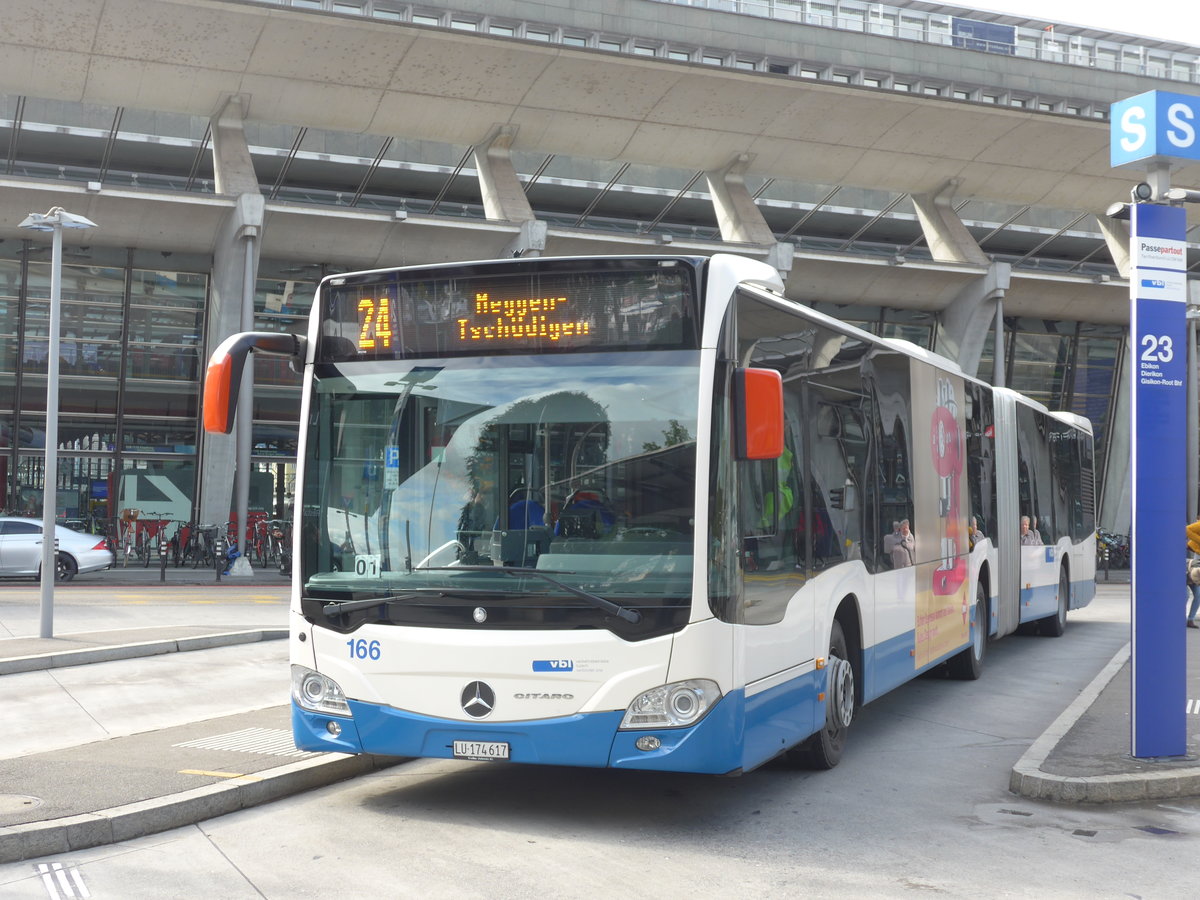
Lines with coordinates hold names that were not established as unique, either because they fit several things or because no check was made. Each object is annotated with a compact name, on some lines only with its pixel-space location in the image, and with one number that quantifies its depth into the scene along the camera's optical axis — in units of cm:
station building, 2816
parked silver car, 2508
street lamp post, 1499
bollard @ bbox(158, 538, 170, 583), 2706
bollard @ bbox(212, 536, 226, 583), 2808
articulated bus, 641
